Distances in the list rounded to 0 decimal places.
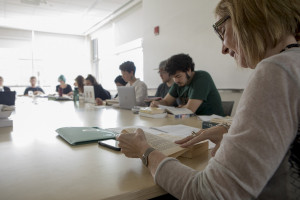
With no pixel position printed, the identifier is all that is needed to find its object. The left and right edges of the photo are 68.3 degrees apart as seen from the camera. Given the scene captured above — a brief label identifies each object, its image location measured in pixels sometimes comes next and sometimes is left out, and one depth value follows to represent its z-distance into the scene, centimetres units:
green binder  99
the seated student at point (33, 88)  667
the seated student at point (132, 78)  295
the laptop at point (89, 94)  325
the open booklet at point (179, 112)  174
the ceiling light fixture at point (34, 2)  476
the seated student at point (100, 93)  382
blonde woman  44
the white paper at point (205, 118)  161
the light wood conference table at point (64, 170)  55
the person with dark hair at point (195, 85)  204
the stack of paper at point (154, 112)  174
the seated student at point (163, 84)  340
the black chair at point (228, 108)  226
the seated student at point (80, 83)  467
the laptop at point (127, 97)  240
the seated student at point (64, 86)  631
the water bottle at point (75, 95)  360
